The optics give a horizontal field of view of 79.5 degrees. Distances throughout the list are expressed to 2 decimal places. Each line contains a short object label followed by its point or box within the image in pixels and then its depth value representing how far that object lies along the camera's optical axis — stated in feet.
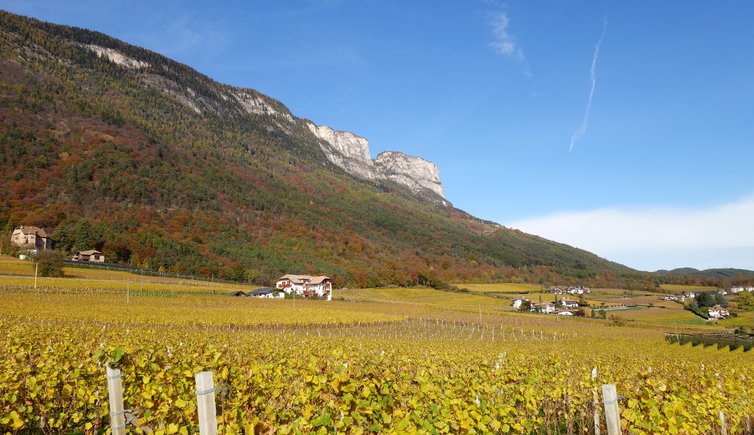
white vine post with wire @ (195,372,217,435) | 13.44
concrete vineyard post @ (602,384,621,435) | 17.15
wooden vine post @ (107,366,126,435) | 16.74
